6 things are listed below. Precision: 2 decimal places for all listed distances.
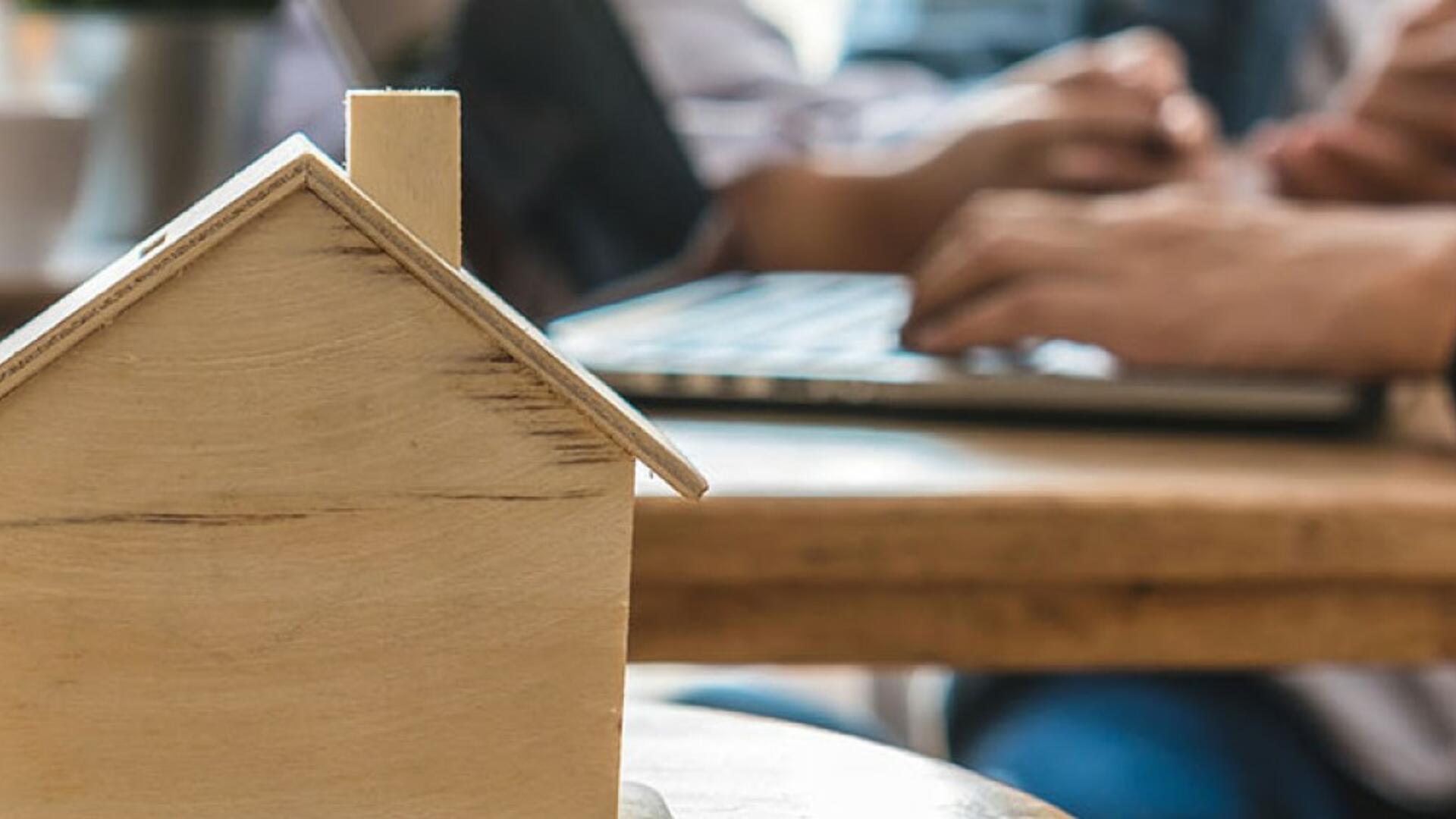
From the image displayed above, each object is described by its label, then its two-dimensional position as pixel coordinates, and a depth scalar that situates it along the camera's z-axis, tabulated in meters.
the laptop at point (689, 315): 1.14
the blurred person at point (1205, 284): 1.13
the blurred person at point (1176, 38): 3.31
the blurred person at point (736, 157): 1.39
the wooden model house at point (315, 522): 0.67
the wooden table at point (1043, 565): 0.96
